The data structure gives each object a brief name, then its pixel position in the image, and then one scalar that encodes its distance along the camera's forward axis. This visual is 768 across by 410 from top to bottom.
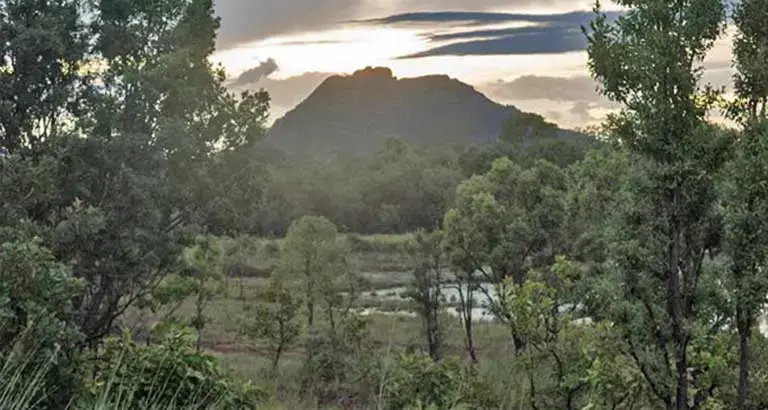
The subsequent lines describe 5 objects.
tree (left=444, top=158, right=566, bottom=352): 22.28
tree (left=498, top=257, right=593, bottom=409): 14.53
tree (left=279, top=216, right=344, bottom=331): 31.27
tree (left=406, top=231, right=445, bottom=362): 29.05
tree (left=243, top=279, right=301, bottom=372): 26.94
